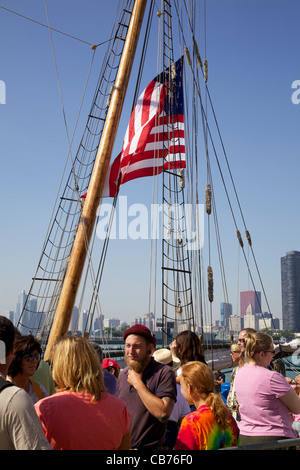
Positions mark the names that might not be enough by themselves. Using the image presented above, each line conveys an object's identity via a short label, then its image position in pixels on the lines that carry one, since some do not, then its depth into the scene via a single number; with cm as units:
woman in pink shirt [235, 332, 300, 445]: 318
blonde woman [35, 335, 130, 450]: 218
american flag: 905
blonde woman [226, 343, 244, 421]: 422
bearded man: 289
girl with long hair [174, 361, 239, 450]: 261
